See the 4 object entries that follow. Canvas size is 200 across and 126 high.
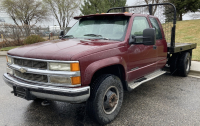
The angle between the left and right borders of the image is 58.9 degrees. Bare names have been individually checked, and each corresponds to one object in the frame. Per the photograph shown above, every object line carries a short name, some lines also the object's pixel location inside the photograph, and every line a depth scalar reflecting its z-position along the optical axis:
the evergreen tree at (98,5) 21.41
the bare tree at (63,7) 36.72
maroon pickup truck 2.60
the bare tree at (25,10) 30.48
